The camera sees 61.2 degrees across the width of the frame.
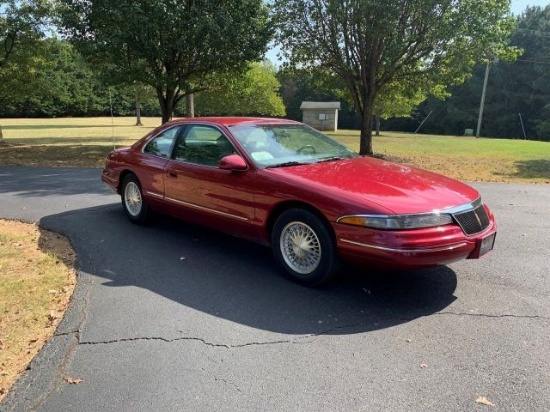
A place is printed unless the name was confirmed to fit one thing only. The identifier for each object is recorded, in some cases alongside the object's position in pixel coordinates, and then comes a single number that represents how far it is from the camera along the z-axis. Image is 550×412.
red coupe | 3.70
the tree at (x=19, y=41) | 17.38
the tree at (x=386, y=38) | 12.97
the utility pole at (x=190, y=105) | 22.58
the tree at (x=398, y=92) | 16.39
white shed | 41.00
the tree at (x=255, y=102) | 35.62
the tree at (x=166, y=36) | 13.84
